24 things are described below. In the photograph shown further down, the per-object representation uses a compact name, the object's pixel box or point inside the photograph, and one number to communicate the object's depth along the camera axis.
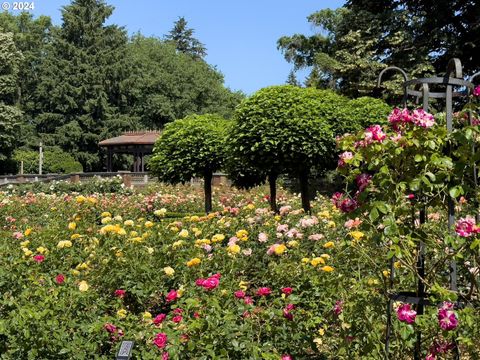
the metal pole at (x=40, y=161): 43.58
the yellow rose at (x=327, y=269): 4.34
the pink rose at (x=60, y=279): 4.51
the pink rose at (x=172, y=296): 3.89
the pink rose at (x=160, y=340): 3.28
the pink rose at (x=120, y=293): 4.42
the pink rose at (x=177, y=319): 3.68
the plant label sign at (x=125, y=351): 2.74
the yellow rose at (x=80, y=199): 7.48
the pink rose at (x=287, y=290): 4.07
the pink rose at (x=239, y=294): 3.87
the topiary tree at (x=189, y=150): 15.80
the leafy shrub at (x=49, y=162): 45.75
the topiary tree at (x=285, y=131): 12.12
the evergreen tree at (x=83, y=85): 48.00
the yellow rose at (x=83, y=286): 4.29
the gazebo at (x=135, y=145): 39.19
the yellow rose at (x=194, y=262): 4.68
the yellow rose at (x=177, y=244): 5.24
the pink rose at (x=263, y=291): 3.97
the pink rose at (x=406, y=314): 2.95
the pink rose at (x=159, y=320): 3.72
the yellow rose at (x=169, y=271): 4.61
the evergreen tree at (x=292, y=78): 63.67
